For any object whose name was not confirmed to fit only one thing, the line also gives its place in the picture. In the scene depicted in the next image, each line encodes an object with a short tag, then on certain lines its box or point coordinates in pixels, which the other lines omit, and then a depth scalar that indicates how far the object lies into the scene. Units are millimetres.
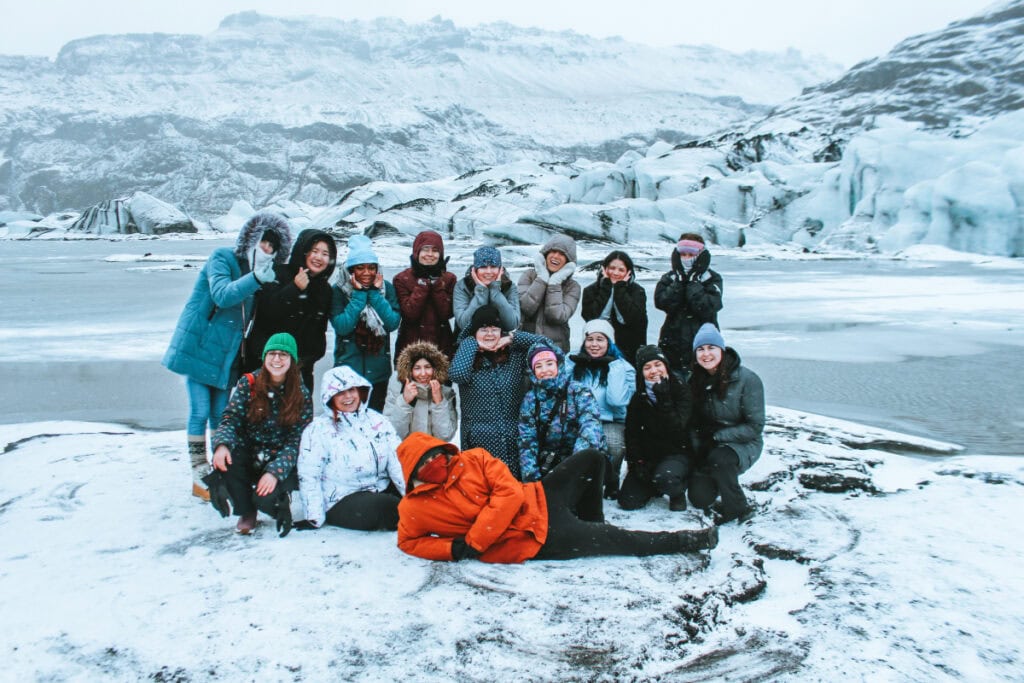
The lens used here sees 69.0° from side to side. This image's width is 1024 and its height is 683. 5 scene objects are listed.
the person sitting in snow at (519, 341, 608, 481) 3600
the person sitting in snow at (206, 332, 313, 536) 3320
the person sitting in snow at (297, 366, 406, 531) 3344
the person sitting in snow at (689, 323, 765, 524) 3631
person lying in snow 3004
